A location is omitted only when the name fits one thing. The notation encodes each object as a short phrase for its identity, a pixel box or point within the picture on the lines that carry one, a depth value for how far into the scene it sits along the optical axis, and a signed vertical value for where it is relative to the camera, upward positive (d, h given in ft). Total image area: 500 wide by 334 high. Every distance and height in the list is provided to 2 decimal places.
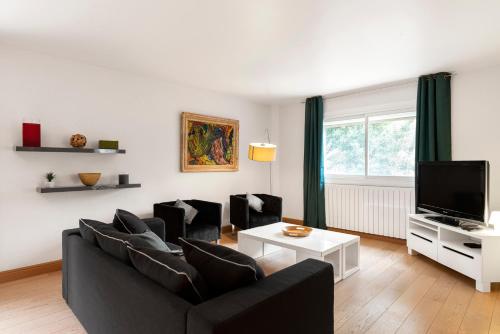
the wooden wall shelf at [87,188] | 10.30 -0.76
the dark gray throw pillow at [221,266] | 4.48 -1.57
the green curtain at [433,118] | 13.09 +2.35
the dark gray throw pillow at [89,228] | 6.83 -1.46
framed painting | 15.02 +1.37
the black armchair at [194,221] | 12.06 -2.35
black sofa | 3.74 -1.99
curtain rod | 14.16 +4.29
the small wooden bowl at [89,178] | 11.17 -0.39
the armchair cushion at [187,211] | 13.16 -1.94
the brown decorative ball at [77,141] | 11.00 +1.02
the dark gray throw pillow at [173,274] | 4.27 -1.63
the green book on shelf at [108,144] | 11.65 +0.96
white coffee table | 9.77 -2.65
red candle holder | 10.02 +1.16
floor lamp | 11.68 +0.67
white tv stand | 9.34 -2.82
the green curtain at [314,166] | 17.40 +0.17
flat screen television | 10.23 -0.74
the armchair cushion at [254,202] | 15.95 -1.86
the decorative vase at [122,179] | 12.37 -0.46
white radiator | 14.61 -2.08
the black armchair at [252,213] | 14.70 -2.36
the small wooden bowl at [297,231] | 10.93 -2.38
